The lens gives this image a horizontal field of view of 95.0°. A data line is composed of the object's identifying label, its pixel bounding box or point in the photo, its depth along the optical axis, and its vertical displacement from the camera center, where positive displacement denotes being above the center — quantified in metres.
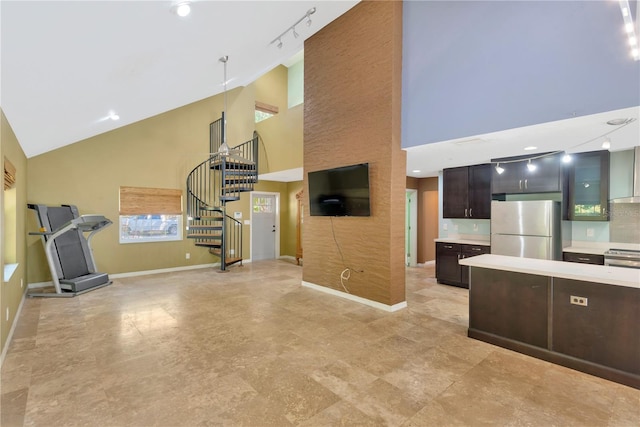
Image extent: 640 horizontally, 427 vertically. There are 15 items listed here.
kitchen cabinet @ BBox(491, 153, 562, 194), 4.57 +0.54
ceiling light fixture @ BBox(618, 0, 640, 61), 2.22 +1.44
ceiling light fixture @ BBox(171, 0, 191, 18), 2.18 +1.53
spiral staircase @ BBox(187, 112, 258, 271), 6.63 +0.47
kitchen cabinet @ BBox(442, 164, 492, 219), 5.48 +0.32
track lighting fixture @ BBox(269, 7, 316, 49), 4.39 +2.86
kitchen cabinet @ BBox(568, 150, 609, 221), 4.24 +0.32
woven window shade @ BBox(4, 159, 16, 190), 3.18 +0.41
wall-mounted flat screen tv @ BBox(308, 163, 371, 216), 4.31 +0.28
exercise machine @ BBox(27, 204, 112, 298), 4.79 -0.69
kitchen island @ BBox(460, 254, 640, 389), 2.40 -0.97
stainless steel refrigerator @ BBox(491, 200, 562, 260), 4.45 -0.33
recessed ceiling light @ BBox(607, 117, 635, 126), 2.87 +0.87
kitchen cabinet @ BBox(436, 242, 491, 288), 5.38 -1.01
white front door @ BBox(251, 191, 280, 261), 8.46 -0.50
